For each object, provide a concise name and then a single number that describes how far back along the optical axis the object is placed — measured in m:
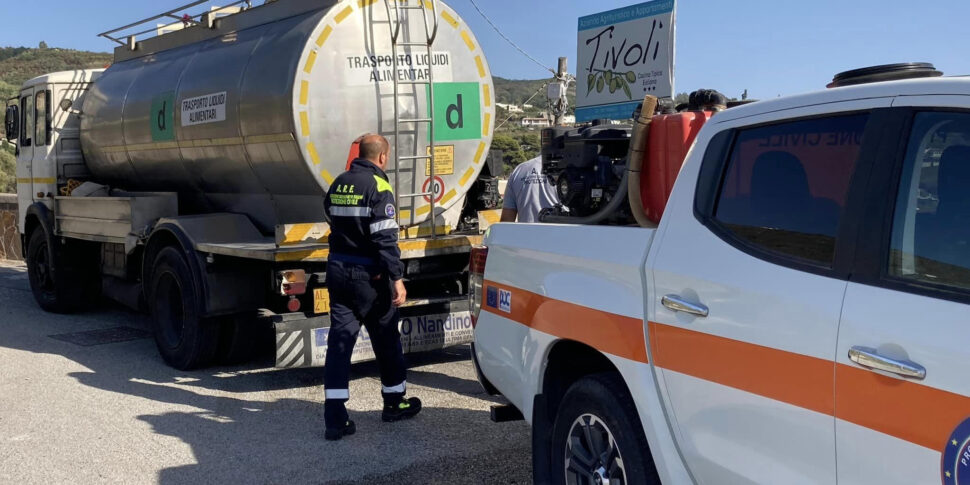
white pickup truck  2.29
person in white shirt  7.45
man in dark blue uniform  5.77
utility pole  14.55
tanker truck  6.94
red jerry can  3.74
